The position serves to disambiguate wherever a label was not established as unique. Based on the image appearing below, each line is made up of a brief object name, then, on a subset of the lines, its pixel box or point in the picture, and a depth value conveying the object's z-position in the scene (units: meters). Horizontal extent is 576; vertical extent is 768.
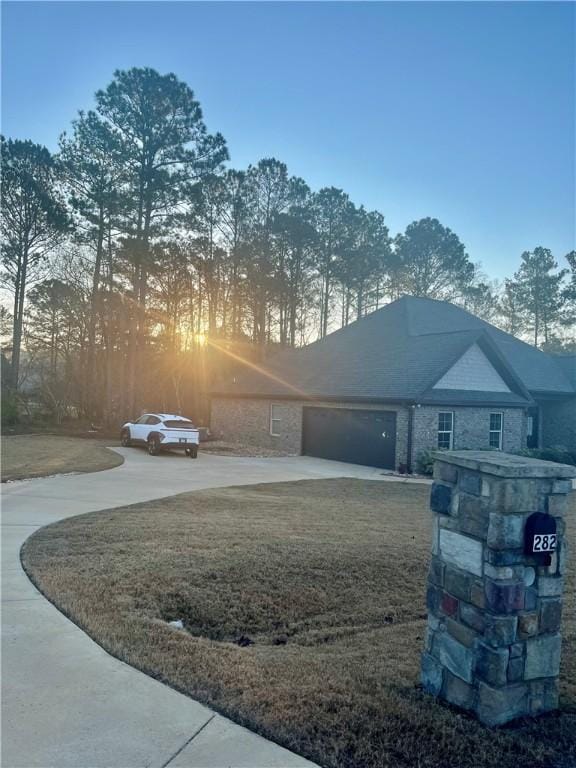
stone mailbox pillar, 2.92
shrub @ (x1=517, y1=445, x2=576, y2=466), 18.97
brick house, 17.23
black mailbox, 2.96
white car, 18.16
